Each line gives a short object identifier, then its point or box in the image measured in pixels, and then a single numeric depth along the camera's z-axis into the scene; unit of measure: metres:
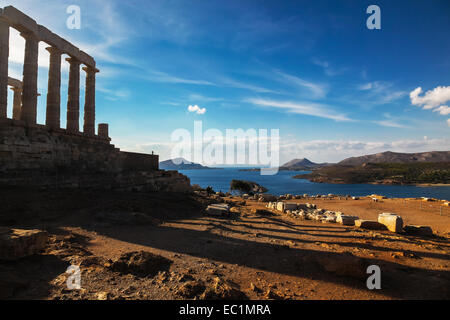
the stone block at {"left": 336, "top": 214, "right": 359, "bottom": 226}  12.41
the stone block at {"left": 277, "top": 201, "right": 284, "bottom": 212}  16.56
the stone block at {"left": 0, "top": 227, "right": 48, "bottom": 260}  4.99
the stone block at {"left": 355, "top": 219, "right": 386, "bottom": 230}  11.62
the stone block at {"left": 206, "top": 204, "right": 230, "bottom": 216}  13.24
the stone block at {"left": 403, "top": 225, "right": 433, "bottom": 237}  10.92
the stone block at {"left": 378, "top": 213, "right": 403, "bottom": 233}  10.96
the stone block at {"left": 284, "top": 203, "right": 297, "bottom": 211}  16.28
